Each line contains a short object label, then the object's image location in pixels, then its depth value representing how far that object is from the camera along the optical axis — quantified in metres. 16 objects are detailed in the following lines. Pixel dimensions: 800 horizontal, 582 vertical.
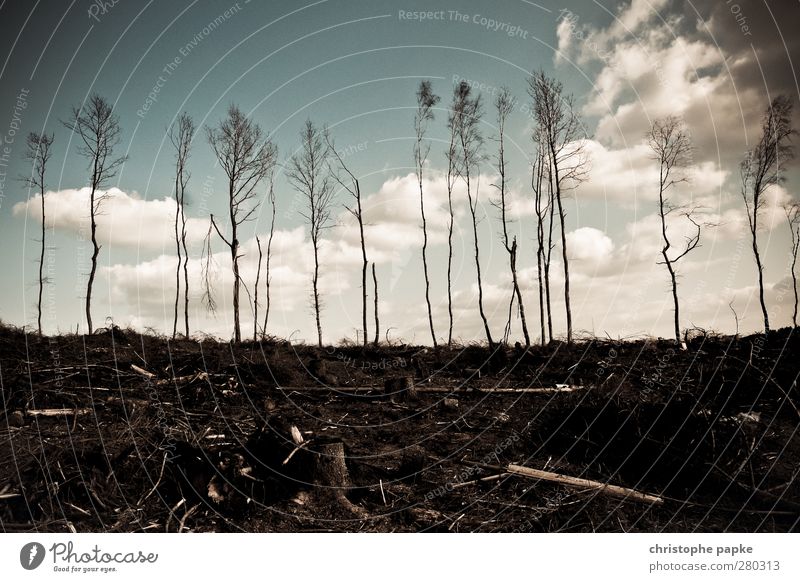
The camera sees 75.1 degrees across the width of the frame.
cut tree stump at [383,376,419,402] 11.73
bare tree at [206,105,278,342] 22.78
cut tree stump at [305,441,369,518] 7.13
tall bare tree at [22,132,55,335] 17.04
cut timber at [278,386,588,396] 11.66
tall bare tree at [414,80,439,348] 26.72
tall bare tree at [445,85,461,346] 28.00
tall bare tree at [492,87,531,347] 24.27
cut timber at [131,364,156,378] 12.07
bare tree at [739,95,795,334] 18.25
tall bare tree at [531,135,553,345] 24.61
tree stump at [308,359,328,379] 13.51
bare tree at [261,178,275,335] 29.76
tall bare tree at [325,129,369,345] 28.09
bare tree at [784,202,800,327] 17.62
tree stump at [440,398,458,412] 11.02
